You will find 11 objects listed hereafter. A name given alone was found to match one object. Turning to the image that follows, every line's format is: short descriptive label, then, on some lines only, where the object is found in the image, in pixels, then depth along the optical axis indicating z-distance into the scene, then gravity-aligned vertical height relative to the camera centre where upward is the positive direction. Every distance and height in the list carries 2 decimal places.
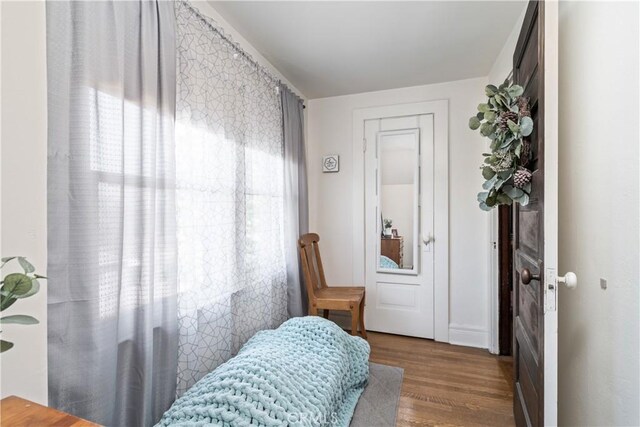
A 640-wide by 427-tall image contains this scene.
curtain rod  1.56 +1.08
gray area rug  1.66 -1.18
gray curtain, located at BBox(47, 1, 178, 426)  0.96 +0.01
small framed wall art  3.08 +0.53
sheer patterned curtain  1.51 +0.10
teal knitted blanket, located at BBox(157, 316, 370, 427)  1.14 -0.78
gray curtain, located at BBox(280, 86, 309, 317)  2.49 +0.15
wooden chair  2.41 -0.71
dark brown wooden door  0.98 -0.19
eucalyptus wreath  1.15 +0.27
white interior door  2.80 -0.11
